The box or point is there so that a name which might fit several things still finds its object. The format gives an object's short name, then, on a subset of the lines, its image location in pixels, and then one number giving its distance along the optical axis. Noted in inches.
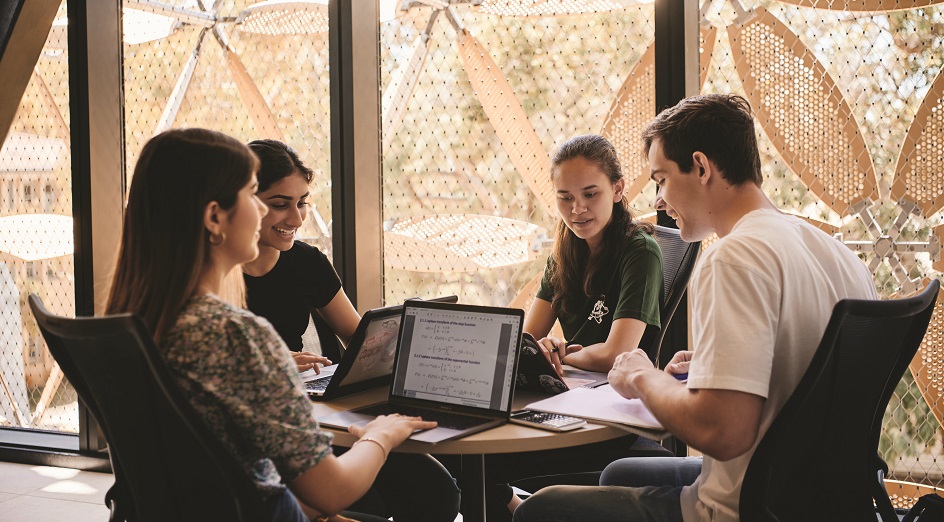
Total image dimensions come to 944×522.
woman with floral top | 51.3
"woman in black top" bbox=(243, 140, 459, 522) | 88.7
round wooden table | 62.4
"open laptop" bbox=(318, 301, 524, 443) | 68.7
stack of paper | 66.1
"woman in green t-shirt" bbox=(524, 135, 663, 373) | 96.3
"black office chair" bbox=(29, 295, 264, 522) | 48.8
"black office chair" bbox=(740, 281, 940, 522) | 53.6
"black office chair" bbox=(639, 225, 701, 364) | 101.6
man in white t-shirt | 54.5
